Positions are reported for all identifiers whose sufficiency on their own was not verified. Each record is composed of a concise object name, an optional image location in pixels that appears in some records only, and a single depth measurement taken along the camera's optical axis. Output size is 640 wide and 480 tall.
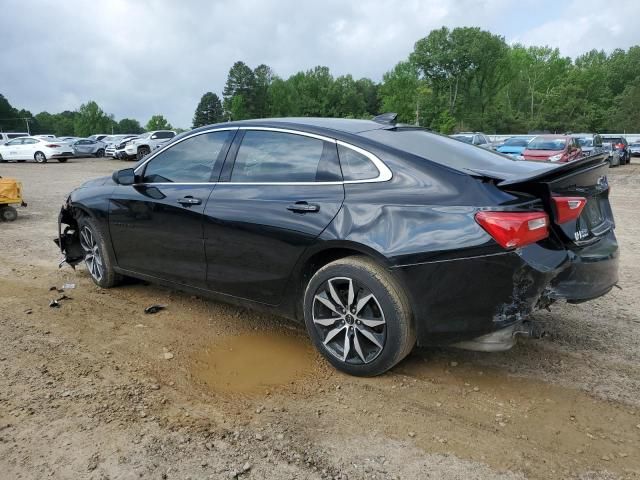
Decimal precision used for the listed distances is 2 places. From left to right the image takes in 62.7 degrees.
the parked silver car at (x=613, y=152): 27.62
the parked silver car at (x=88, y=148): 34.36
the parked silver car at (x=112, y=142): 33.22
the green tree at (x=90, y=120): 95.81
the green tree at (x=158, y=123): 103.94
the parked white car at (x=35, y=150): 29.59
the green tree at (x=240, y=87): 90.06
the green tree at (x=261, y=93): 90.56
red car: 18.14
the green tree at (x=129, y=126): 126.75
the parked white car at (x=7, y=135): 38.81
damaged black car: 2.92
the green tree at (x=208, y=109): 105.12
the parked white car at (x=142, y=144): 29.66
